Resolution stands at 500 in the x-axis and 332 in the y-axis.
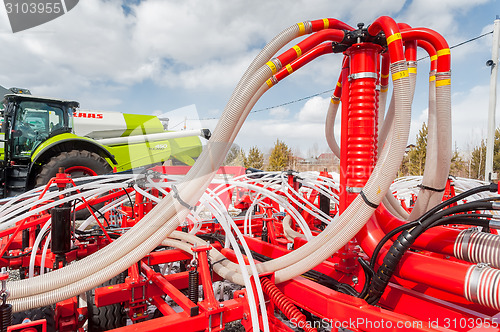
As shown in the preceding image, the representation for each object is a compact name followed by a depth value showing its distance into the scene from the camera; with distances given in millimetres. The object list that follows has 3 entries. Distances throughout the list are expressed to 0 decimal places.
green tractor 6586
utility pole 7883
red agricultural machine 1657
